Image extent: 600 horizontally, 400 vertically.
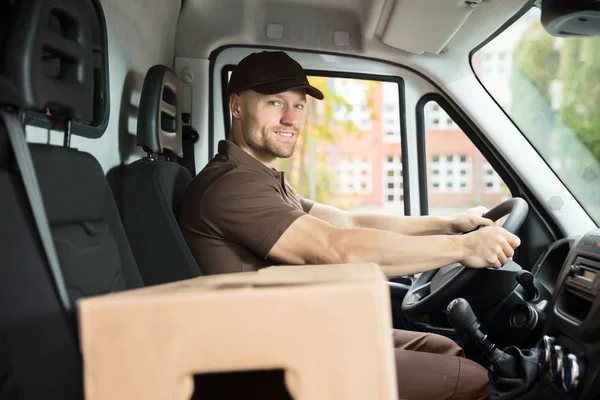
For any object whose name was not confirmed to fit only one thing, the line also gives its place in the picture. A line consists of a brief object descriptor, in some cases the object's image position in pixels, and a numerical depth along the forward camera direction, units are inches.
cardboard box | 25.8
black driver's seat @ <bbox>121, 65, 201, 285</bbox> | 66.9
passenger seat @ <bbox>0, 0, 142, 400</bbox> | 39.5
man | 62.2
